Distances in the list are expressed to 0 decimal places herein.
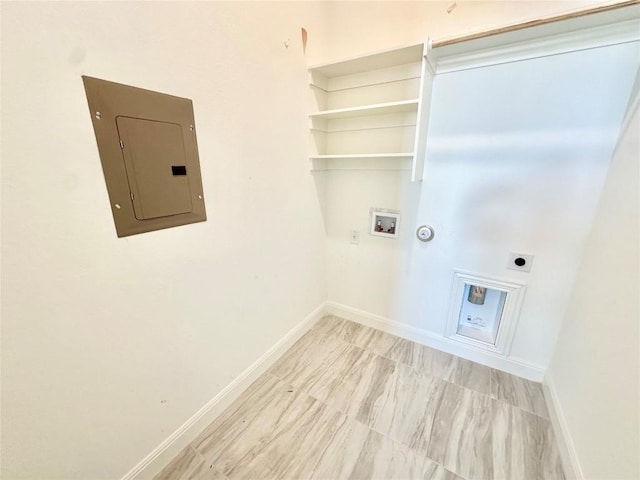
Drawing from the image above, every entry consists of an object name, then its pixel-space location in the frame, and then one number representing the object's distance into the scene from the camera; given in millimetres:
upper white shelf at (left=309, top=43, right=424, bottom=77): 1510
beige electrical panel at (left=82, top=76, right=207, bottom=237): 872
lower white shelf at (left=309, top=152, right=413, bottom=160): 1591
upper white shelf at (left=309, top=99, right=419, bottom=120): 1551
